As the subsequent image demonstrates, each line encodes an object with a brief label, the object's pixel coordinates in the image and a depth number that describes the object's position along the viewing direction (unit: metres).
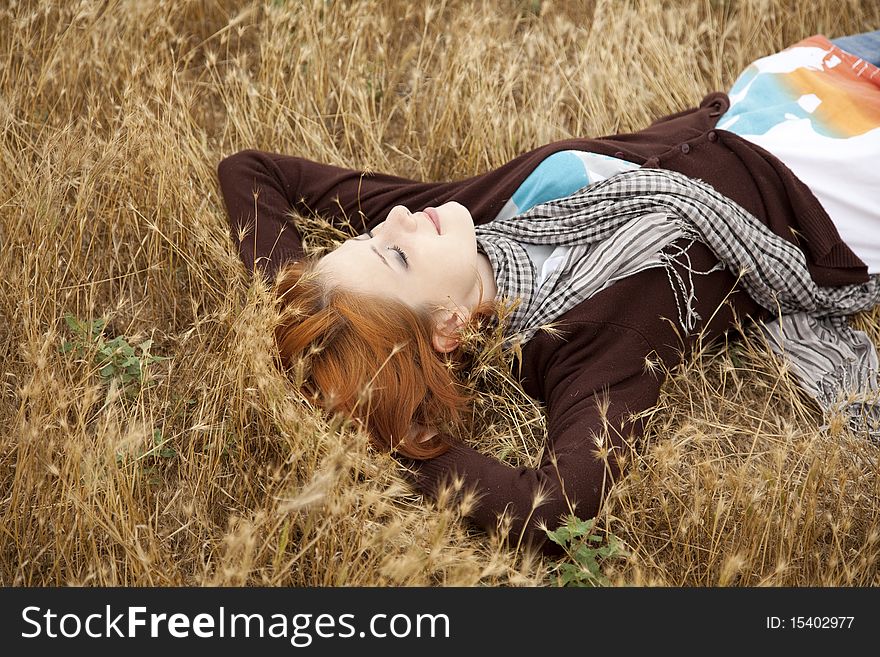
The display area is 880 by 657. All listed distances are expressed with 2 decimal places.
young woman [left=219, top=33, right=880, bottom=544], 2.38
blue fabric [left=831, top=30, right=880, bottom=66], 3.26
